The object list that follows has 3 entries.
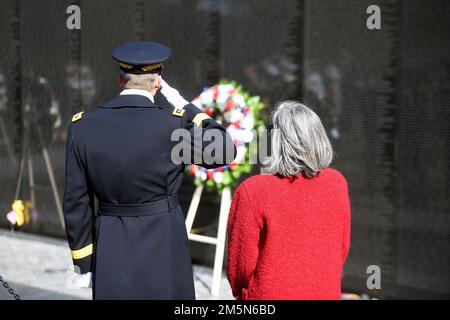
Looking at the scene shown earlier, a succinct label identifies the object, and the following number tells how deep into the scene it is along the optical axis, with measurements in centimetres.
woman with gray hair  652
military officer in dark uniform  728
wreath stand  1230
